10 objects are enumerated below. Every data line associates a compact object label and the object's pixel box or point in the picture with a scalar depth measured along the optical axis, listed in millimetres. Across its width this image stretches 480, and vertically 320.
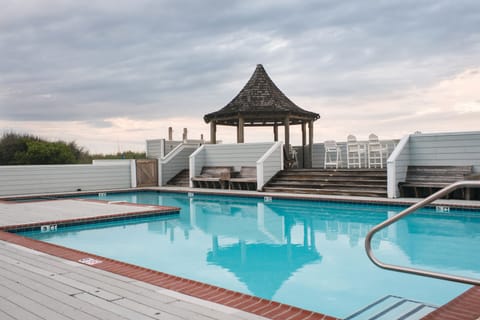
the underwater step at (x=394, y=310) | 3523
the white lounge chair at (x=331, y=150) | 16397
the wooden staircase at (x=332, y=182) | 12820
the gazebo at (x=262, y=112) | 17844
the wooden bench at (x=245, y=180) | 15393
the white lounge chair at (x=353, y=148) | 15553
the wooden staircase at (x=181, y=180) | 18345
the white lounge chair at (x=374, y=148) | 15203
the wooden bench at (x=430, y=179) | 11359
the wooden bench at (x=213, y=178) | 16000
